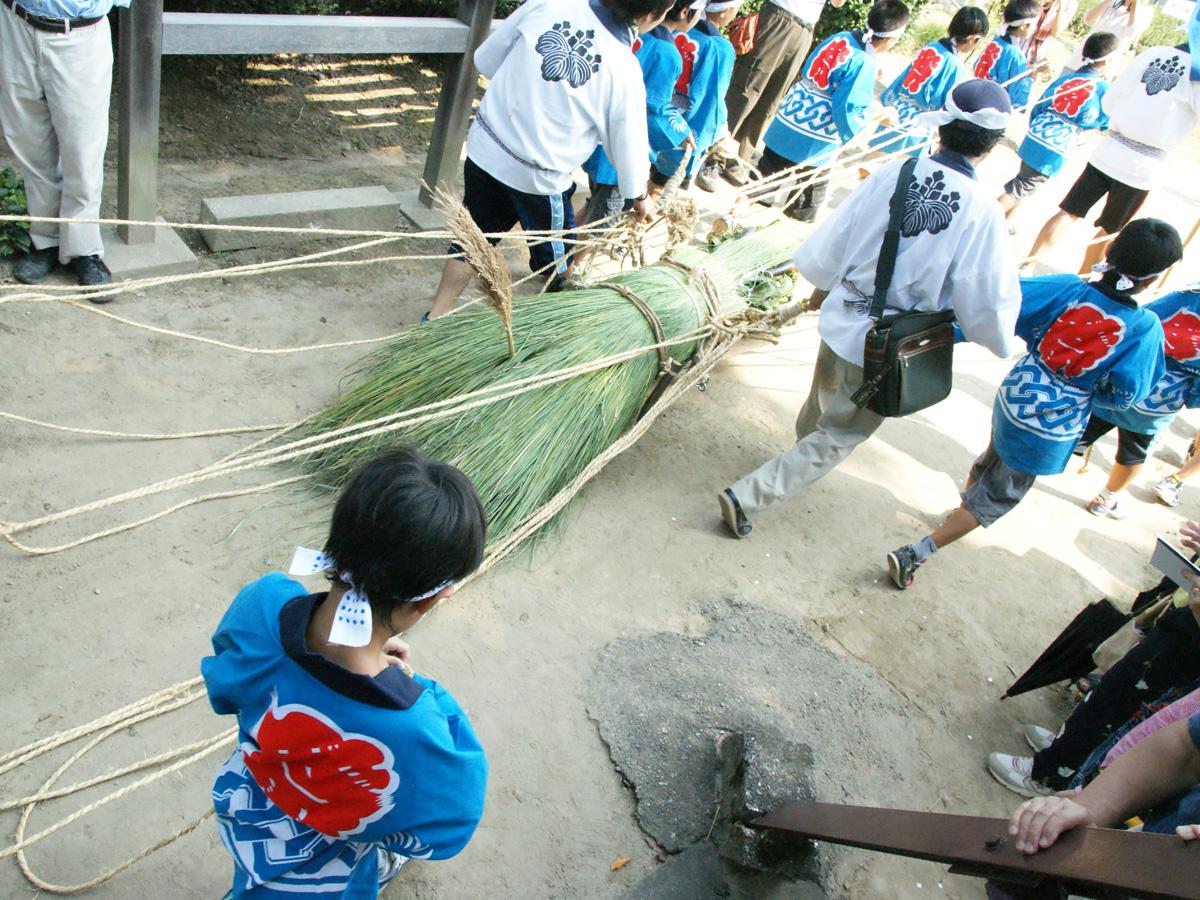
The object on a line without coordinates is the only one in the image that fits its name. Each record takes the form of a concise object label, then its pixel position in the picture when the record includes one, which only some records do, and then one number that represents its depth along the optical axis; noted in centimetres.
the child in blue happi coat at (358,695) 123
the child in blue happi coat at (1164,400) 337
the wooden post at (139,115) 339
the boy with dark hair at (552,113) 325
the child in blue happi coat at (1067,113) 555
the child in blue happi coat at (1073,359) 286
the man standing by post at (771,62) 597
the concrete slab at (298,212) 402
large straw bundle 291
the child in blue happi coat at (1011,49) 582
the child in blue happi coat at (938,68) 552
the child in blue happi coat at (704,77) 470
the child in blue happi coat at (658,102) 422
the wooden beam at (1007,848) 130
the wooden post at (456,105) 440
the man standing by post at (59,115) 307
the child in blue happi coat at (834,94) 510
